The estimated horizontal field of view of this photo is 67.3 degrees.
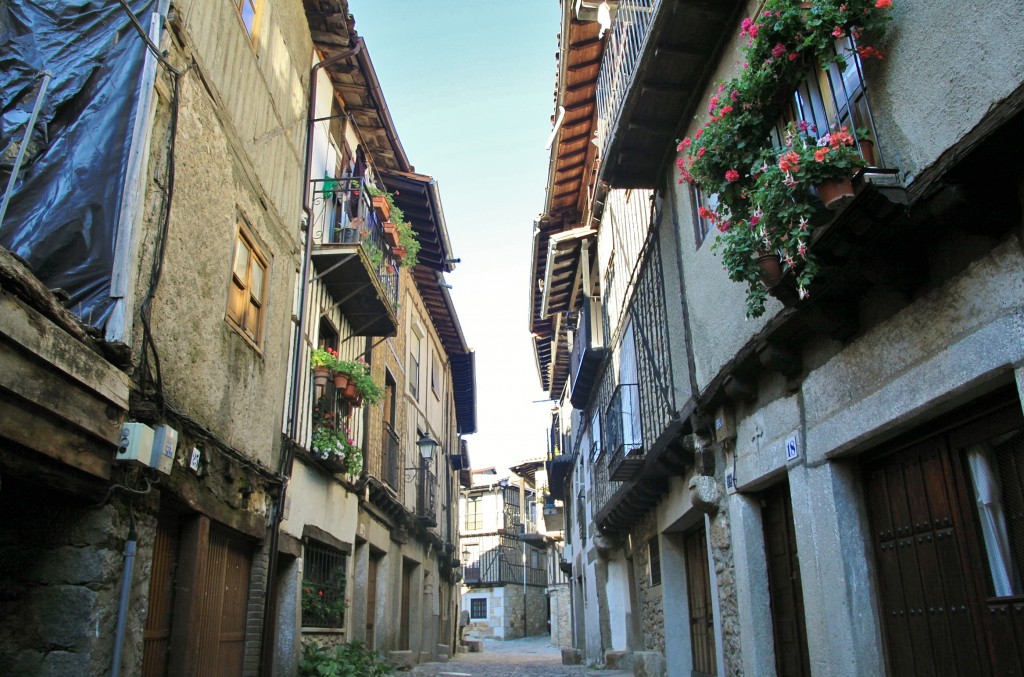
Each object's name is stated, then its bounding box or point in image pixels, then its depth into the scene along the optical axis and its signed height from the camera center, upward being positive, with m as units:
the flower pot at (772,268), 4.51 +1.80
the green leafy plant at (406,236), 12.52 +5.73
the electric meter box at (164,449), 5.16 +0.99
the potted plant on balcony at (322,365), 9.69 +2.83
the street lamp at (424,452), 15.51 +2.92
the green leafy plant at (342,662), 8.98 -0.72
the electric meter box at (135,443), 4.86 +0.98
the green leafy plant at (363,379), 10.08 +2.80
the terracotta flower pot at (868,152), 4.01 +2.17
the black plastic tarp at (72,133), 4.90 +3.01
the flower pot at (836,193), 3.77 +1.87
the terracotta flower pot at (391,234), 12.31 +5.60
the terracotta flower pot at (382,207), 11.84 +5.77
